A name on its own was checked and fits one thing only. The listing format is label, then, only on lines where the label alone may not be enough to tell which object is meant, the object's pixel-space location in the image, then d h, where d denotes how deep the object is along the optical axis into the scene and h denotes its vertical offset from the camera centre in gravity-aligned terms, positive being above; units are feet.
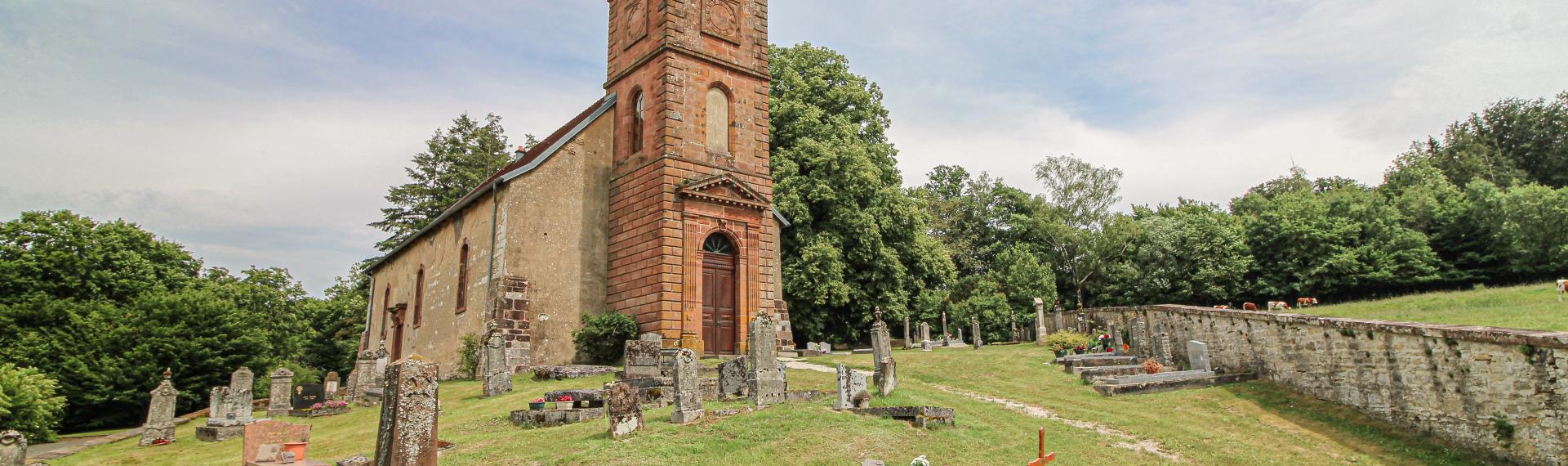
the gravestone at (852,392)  43.32 -1.53
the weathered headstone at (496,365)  59.06 +0.35
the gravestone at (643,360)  52.95 +0.49
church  73.41 +14.66
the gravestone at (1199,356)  61.36 +0.01
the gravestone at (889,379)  49.21 -1.03
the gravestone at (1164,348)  69.36 +0.70
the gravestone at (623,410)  36.96 -1.88
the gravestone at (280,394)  67.92 -1.57
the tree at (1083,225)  152.25 +24.94
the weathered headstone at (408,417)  26.30 -1.43
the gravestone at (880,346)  52.36 +1.06
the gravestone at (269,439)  33.76 -2.66
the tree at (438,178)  147.84 +34.37
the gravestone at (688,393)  40.06 -1.29
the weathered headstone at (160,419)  57.62 -2.94
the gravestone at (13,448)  38.11 -3.14
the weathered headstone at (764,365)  45.09 -0.03
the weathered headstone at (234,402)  60.75 -1.94
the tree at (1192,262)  137.49 +15.94
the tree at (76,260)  98.73 +14.77
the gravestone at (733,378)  50.24 -0.74
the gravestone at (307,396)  73.92 -2.09
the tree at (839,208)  106.22 +20.46
